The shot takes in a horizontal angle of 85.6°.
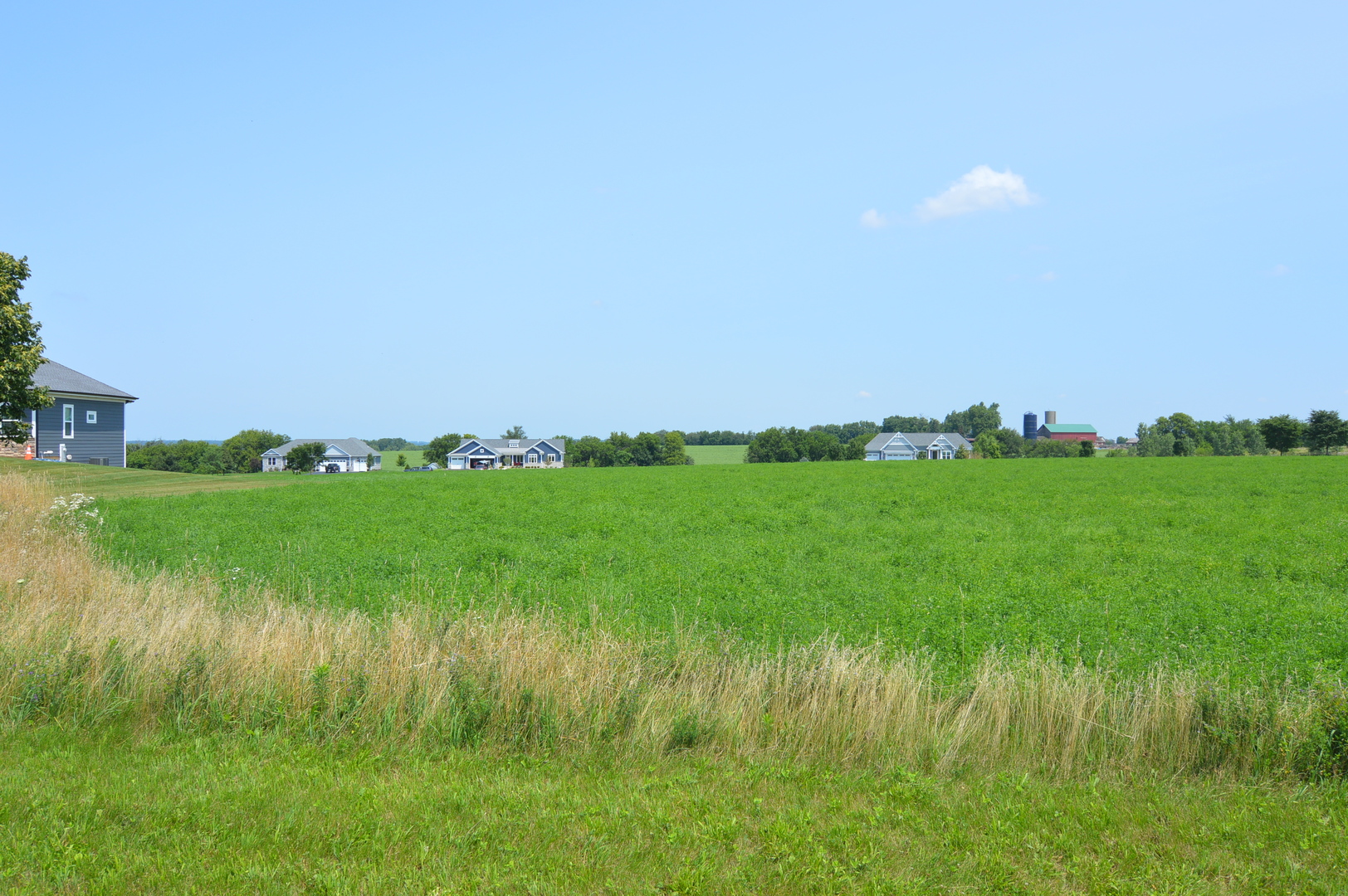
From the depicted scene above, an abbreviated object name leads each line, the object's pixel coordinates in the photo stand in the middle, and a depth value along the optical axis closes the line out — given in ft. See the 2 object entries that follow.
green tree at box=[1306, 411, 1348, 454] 241.14
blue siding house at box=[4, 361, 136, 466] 124.98
